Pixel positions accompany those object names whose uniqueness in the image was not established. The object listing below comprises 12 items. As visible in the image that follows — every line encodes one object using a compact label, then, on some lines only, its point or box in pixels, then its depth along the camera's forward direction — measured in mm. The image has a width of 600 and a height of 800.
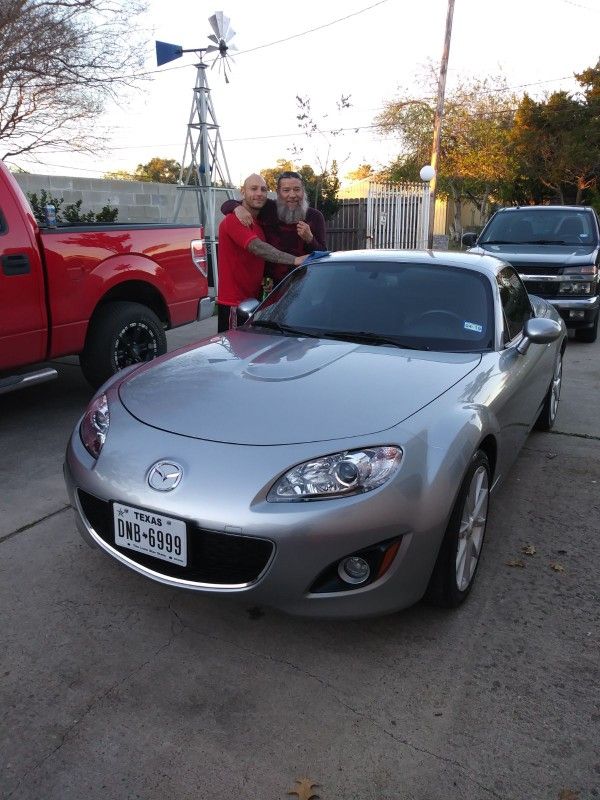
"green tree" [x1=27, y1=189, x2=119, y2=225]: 10512
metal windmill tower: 10866
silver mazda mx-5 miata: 2340
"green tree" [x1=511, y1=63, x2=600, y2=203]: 27594
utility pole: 17922
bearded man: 5207
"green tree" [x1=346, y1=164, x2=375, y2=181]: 37612
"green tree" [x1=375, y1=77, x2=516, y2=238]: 30406
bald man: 5102
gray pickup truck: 8375
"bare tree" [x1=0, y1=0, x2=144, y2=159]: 11906
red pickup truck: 4746
